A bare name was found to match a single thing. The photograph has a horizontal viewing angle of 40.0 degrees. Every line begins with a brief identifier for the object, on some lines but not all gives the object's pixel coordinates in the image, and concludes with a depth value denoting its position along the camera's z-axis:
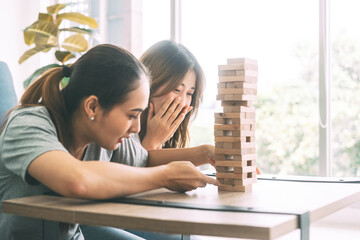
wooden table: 0.80
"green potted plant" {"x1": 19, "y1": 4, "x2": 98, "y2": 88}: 3.40
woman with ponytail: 1.00
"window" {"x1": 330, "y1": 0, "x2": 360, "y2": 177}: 3.34
